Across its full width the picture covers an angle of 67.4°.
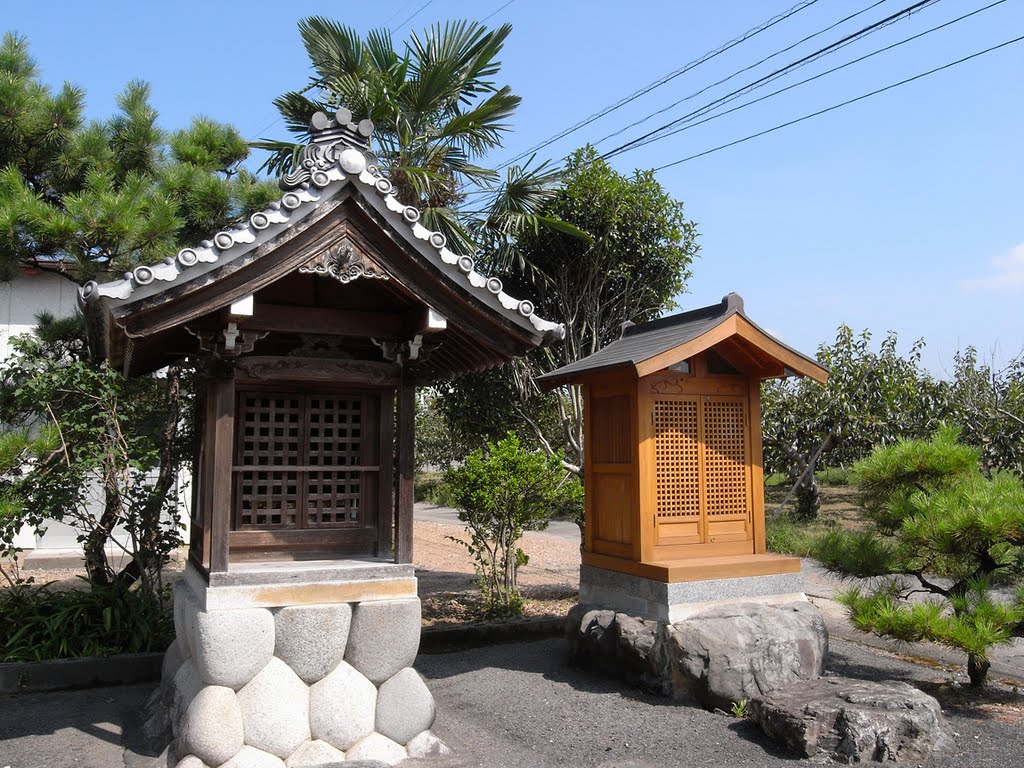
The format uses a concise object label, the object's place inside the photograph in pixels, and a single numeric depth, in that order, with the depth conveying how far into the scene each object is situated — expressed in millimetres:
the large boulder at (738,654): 5988
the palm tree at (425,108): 9281
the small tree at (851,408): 15891
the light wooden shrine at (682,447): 6781
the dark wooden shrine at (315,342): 4531
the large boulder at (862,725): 4887
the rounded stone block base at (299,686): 4613
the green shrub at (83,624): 6953
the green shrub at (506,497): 8672
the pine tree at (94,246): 6699
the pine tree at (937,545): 5621
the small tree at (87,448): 6484
